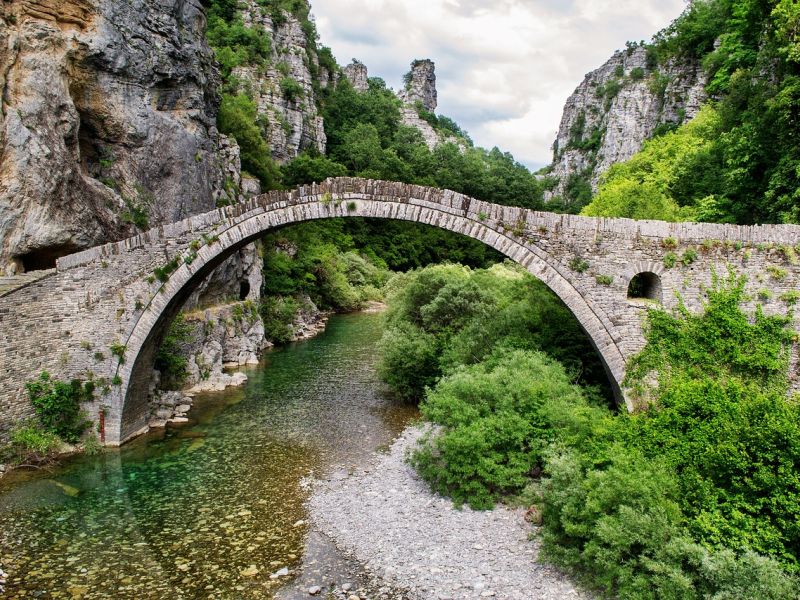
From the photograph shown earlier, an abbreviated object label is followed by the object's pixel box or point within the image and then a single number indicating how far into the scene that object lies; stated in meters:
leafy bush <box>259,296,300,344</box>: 26.69
